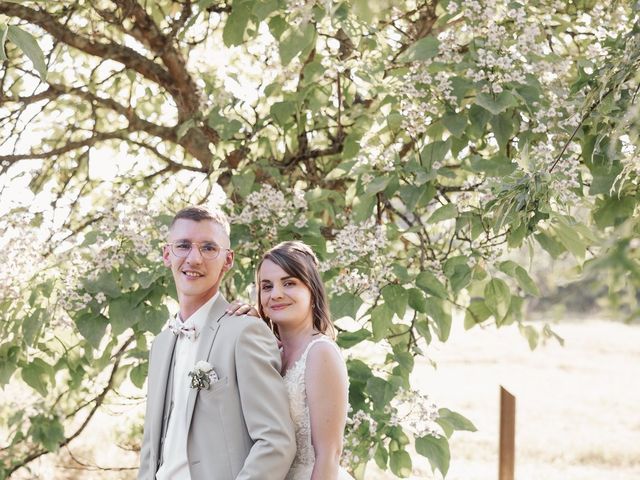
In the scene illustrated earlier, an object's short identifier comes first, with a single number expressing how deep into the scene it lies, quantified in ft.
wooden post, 15.05
